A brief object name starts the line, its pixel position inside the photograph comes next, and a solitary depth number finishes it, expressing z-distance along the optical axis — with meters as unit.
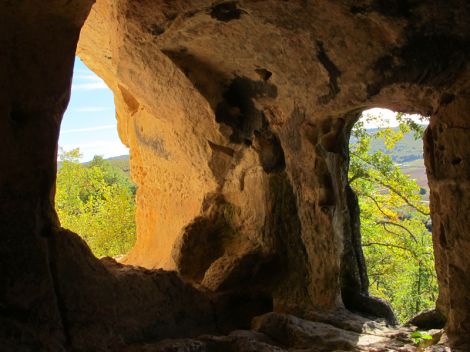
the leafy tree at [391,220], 9.86
